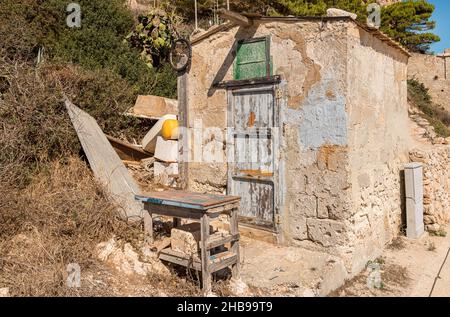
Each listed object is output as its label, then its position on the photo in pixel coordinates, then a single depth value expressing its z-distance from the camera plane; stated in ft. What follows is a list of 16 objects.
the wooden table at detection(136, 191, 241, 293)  12.77
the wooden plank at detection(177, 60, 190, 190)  21.25
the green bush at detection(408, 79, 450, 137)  43.80
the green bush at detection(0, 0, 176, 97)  30.99
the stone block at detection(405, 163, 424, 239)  20.77
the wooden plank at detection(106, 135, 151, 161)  23.84
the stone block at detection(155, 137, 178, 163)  22.00
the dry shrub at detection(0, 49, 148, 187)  19.65
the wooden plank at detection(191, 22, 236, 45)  18.95
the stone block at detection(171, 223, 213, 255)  14.40
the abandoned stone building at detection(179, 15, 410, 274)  15.78
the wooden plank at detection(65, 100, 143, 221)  17.99
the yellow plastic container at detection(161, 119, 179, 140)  21.90
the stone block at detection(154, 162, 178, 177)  22.20
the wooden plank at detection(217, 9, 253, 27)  16.31
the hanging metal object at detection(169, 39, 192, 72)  20.91
